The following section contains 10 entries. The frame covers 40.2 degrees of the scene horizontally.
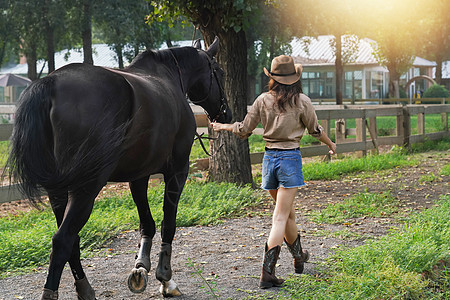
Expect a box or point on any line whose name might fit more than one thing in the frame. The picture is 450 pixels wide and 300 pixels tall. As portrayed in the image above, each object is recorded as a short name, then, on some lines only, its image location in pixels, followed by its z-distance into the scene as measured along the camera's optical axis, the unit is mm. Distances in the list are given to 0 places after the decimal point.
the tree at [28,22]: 29297
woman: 4832
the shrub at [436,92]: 43150
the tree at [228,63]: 9507
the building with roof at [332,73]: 48812
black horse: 3699
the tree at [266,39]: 31953
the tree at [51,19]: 28641
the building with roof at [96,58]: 54481
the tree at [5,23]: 30297
